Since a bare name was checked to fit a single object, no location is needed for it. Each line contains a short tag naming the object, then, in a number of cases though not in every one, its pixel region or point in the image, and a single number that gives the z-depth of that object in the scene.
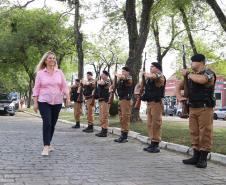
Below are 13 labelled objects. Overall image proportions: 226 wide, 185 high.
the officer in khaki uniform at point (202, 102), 8.16
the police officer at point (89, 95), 15.00
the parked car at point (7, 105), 29.39
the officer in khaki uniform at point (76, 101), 16.48
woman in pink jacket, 9.09
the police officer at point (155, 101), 9.98
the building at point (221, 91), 61.66
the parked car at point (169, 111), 57.29
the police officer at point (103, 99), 13.16
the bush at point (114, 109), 22.77
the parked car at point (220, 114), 43.70
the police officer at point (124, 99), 11.90
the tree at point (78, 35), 25.78
